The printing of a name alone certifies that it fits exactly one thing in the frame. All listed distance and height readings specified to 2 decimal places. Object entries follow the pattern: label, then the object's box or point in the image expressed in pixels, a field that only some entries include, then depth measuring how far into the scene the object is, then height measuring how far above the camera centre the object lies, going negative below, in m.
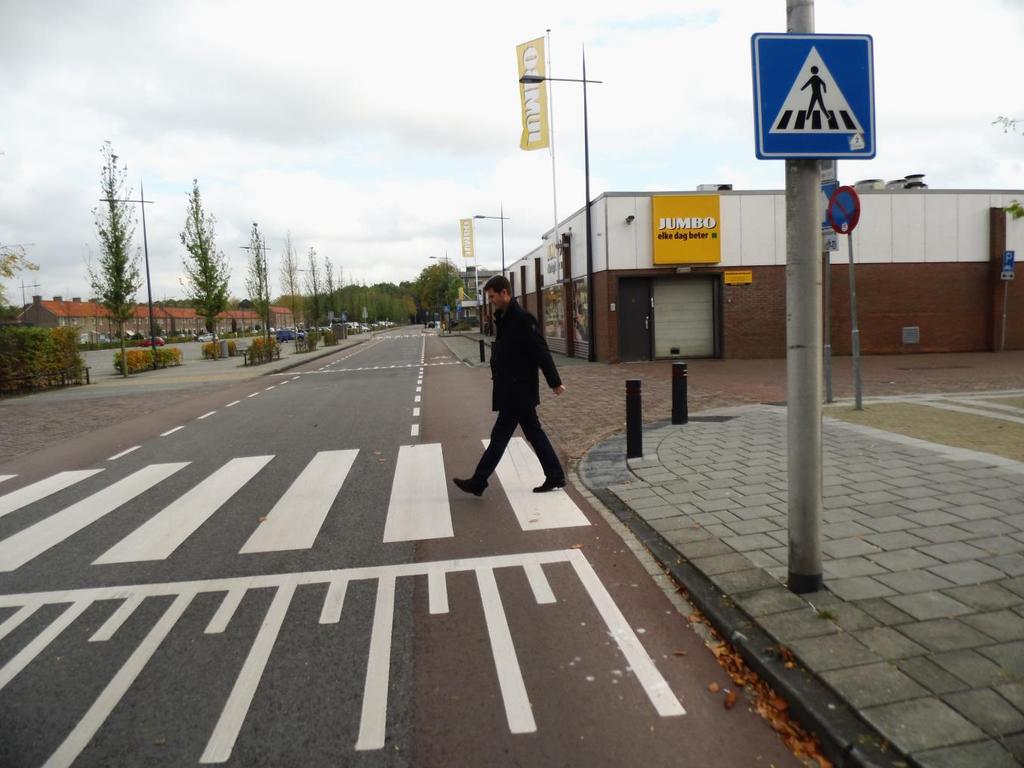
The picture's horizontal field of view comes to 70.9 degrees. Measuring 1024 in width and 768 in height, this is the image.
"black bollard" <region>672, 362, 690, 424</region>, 9.56 -1.11
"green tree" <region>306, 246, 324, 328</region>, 52.06 +2.84
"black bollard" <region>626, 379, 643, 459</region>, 7.66 -1.15
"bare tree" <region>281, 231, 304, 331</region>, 51.12 +3.70
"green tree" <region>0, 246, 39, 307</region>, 19.12 +2.02
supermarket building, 22.23 +0.80
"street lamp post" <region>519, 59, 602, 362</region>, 22.52 +1.76
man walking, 6.17 -0.47
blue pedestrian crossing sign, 3.62 +1.07
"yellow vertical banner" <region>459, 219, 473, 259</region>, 51.59 +6.03
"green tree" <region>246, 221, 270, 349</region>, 39.06 +3.07
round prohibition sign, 9.34 +1.25
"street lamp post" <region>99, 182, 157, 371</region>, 34.62 +2.58
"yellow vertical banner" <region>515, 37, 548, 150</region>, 23.53 +6.92
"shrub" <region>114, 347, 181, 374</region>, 29.94 -1.10
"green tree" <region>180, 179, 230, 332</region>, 35.75 +3.17
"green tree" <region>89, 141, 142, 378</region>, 27.50 +2.98
